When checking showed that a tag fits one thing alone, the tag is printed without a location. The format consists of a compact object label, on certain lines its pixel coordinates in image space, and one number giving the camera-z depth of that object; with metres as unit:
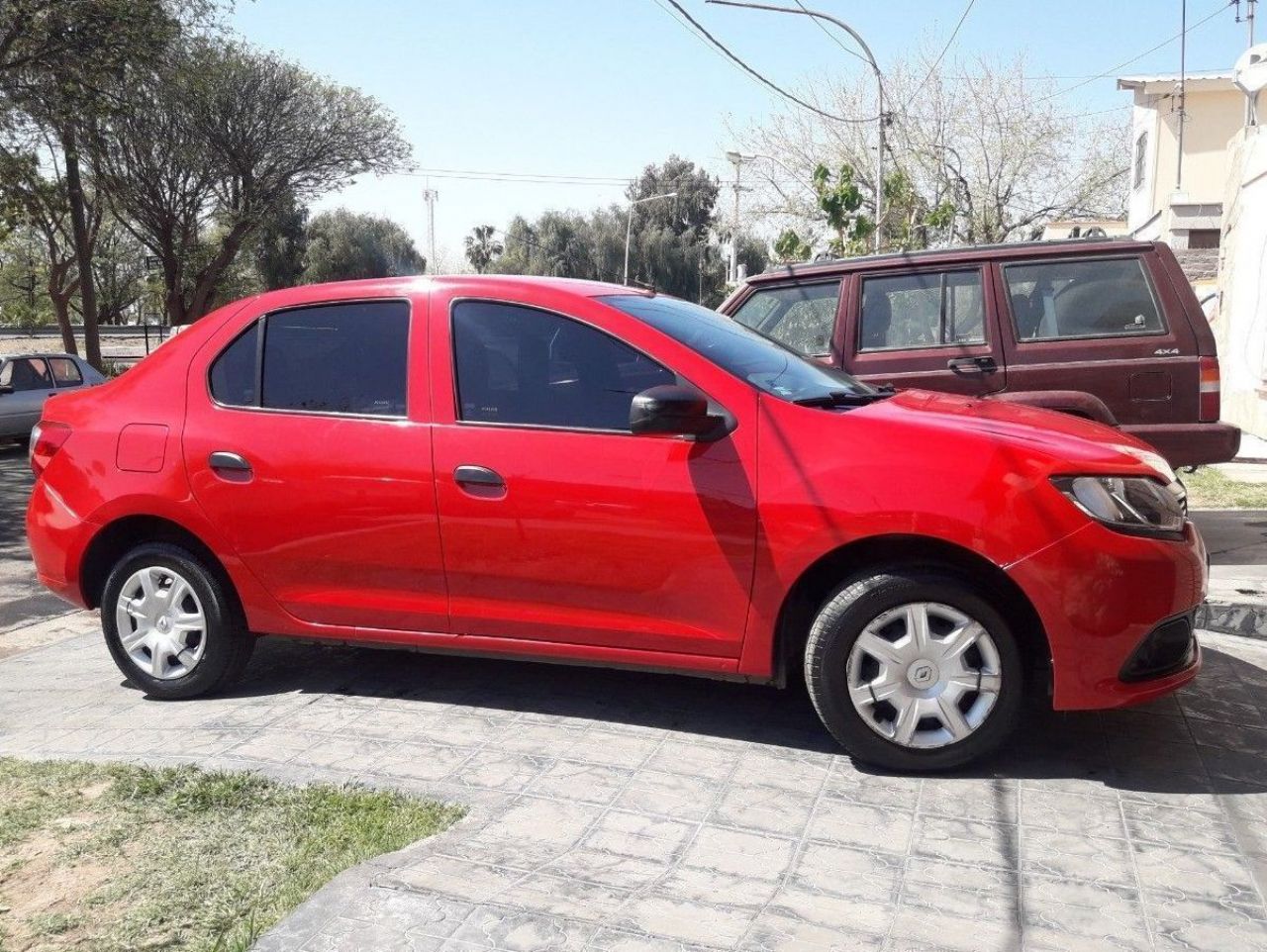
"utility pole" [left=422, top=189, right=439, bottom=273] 59.14
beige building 32.16
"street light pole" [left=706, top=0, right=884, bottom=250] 16.89
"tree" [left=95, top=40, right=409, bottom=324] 34.12
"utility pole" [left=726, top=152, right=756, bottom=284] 34.12
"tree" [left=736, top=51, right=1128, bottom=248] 33.81
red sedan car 3.98
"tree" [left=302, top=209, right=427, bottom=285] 54.56
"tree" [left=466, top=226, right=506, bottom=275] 88.81
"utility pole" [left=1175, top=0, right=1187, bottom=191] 30.64
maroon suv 6.74
